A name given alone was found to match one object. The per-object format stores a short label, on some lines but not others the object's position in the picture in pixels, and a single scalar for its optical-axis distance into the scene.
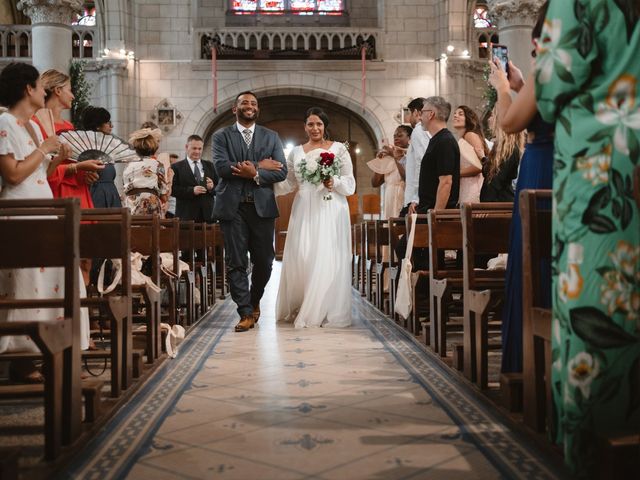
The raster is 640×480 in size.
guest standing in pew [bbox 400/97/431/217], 6.93
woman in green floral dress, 2.23
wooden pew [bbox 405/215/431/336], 5.64
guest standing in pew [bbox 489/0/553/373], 3.17
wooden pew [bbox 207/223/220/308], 8.87
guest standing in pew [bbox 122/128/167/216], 6.88
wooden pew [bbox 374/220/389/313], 7.85
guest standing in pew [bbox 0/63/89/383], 3.80
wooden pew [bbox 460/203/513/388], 3.92
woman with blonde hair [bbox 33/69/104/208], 4.89
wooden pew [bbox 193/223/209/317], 7.92
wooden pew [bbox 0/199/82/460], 2.91
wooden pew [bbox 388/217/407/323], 6.97
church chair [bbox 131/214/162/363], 4.91
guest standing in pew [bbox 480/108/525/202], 5.12
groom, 6.61
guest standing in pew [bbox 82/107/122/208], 6.90
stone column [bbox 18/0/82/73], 11.71
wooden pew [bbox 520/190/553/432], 2.88
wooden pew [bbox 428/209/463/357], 4.89
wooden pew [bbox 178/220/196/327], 7.07
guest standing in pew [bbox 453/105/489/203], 6.52
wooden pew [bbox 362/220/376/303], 8.58
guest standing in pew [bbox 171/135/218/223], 9.25
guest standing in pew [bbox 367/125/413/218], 8.88
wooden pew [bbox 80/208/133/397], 4.01
